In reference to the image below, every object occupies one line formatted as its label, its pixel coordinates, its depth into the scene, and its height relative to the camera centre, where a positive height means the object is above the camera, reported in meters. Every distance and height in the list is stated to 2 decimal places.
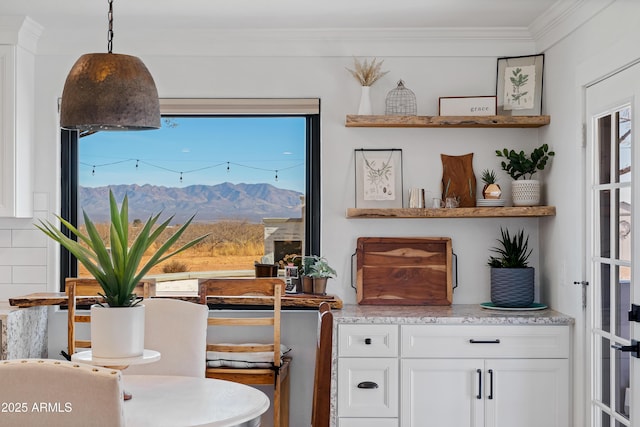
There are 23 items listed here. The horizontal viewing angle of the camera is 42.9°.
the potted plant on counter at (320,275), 4.51 -0.27
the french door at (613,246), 3.35 -0.08
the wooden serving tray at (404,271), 4.71 -0.26
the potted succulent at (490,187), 4.57 +0.23
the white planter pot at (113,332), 2.61 -0.35
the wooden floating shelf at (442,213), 4.48 +0.08
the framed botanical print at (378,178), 4.73 +0.28
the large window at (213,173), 4.85 +0.31
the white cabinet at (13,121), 4.45 +0.56
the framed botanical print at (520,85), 4.62 +0.82
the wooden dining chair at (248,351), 4.15 -0.65
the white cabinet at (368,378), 4.19 -0.78
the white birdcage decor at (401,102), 4.67 +0.71
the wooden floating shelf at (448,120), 4.53 +0.59
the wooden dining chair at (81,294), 4.20 -0.37
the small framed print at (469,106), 4.71 +0.70
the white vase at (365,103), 4.62 +0.70
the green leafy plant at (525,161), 4.48 +0.37
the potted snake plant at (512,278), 4.48 -0.28
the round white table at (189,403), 2.45 -0.59
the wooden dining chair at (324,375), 2.57 -0.47
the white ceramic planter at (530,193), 4.51 +0.19
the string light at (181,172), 4.85 +0.34
